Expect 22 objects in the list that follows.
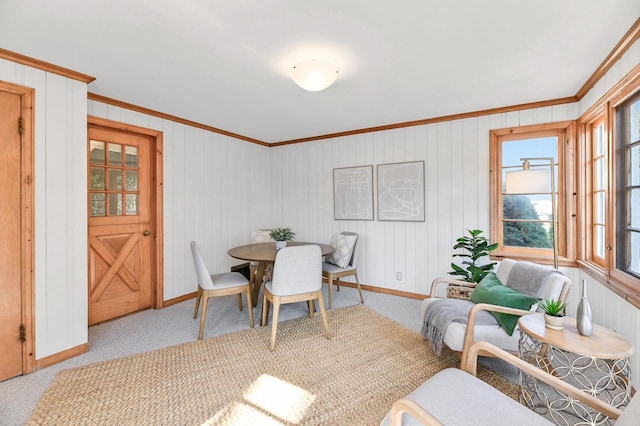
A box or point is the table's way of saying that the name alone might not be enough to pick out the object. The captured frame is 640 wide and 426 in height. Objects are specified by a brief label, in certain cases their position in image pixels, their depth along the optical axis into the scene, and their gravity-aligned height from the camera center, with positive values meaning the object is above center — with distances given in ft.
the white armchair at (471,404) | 3.66 -2.67
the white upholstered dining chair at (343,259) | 12.05 -1.99
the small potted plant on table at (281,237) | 11.00 -0.89
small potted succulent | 5.33 -1.92
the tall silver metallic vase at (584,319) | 5.13 -1.88
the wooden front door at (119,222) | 10.07 -0.30
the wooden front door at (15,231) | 6.89 -0.40
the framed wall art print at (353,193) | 14.11 +1.02
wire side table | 4.74 -2.84
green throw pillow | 6.57 -2.05
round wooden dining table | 10.00 -1.42
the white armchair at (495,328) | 6.49 -2.65
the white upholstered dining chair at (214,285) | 8.95 -2.26
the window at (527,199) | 10.46 +0.51
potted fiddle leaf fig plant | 9.80 -1.49
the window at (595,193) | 8.77 +0.60
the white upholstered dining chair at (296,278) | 8.34 -1.91
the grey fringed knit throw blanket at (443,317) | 6.98 -2.55
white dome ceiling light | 7.06 +3.46
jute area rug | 5.72 -3.90
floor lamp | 8.36 +0.88
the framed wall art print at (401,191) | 12.77 +0.99
